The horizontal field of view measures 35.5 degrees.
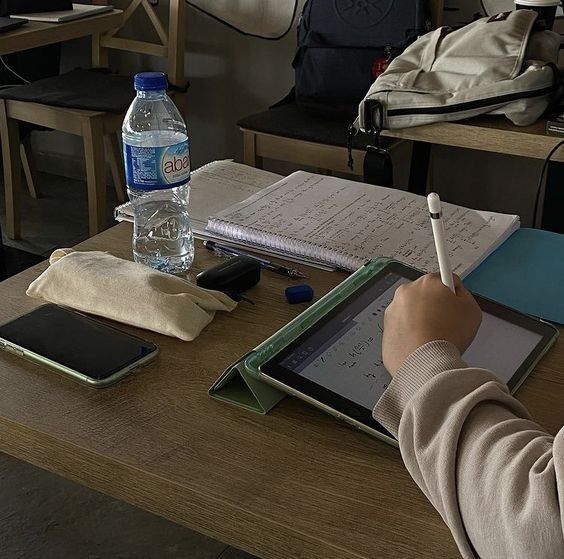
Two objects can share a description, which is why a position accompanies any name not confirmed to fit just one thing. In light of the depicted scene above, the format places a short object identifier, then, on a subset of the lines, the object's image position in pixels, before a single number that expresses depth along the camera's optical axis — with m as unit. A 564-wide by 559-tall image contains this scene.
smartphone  0.88
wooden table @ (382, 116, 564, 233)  1.77
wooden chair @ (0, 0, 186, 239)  2.61
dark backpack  2.38
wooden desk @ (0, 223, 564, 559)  0.69
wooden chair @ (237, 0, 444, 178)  2.29
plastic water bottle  1.09
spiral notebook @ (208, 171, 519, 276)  1.12
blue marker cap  1.04
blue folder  1.03
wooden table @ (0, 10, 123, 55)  2.25
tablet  0.81
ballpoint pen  1.11
